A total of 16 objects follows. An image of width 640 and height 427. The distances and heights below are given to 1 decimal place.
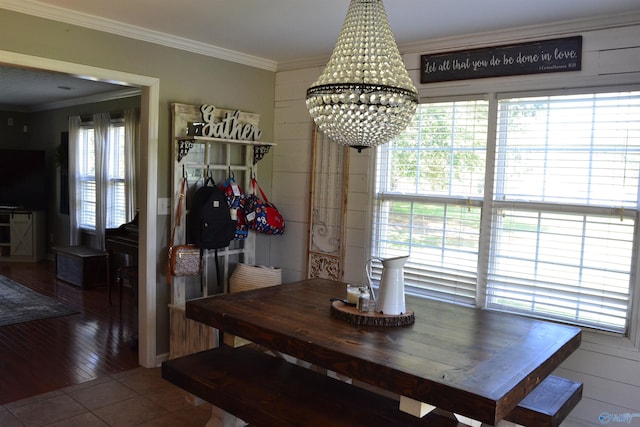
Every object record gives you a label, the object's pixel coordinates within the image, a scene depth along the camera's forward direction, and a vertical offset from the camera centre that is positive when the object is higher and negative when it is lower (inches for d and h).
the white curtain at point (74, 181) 282.8 -5.1
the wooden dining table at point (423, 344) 68.2 -25.3
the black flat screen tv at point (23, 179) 304.5 -5.2
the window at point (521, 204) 115.4 -4.3
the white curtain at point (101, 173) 261.4 -0.2
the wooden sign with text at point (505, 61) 120.0 +30.8
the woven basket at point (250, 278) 159.0 -30.3
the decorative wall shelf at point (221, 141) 145.5 +9.8
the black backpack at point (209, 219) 149.4 -12.1
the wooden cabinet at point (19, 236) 305.4 -38.5
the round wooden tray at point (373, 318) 92.7 -24.0
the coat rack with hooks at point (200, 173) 146.1 +1.1
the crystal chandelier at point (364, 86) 81.7 +14.9
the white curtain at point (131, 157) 242.1 +7.7
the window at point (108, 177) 257.0 -2.1
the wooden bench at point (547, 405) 81.8 -34.7
